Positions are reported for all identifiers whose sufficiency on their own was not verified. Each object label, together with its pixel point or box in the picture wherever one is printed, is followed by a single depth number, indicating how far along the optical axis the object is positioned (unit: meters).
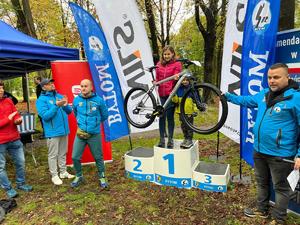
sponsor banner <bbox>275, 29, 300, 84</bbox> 3.33
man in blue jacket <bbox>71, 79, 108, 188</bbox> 4.45
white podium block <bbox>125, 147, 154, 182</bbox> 4.70
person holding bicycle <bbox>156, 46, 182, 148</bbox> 4.29
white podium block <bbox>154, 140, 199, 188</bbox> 4.33
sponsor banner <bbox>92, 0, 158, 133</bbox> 5.23
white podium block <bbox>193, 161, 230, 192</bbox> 4.25
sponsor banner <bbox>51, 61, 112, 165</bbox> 5.31
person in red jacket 4.32
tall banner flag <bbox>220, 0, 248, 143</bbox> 4.68
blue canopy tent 4.81
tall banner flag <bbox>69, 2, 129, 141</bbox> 5.17
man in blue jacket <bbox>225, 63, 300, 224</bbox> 3.05
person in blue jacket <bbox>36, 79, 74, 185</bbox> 4.61
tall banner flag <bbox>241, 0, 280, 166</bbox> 3.54
